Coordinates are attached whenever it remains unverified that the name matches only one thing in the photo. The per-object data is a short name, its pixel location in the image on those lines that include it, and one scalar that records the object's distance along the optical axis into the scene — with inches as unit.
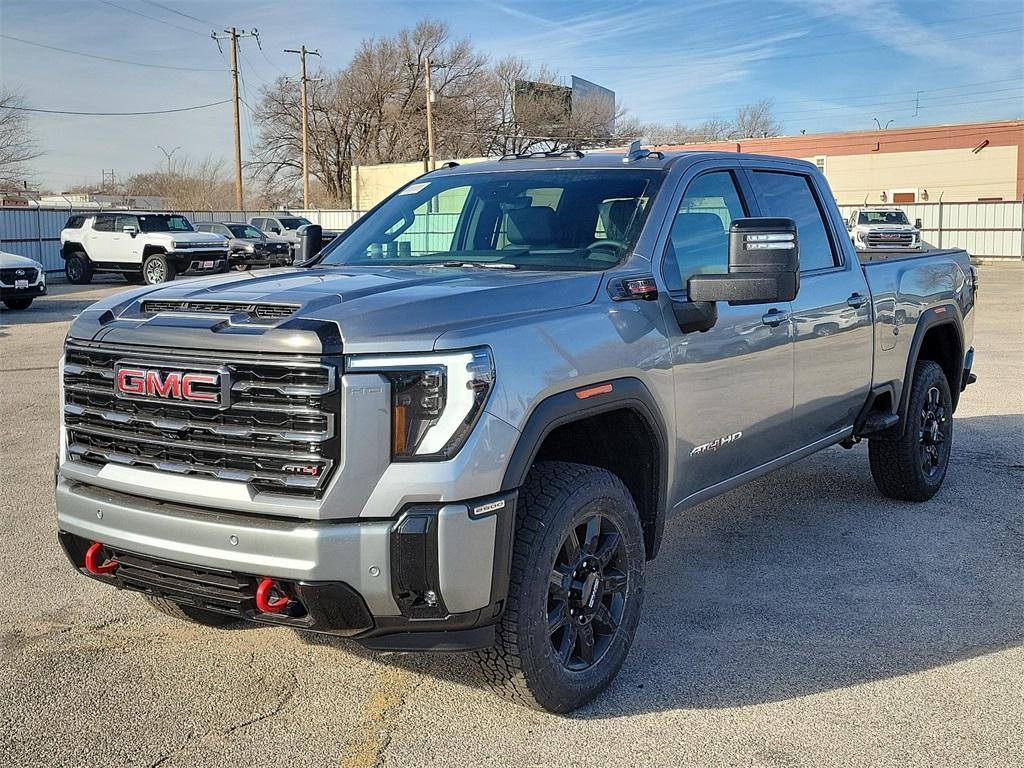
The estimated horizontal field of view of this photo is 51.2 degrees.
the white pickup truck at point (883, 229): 1263.5
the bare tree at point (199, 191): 3068.4
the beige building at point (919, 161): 1765.5
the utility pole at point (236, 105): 1873.8
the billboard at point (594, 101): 2628.0
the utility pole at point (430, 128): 1888.5
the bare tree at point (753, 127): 3523.6
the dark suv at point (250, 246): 1195.3
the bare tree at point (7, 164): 2034.9
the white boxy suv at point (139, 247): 1037.8
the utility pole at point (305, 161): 2023.9
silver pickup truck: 123.7
